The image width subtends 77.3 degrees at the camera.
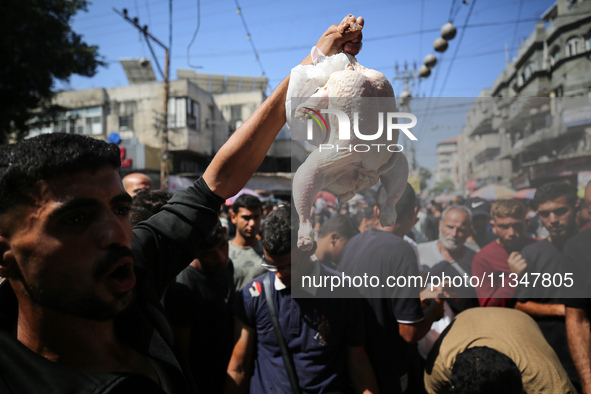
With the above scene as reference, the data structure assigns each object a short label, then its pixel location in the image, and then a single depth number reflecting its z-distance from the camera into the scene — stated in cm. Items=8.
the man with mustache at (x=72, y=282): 94
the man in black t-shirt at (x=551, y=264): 202
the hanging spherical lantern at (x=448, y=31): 631
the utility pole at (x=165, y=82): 1135
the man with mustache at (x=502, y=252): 202
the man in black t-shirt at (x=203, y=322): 233
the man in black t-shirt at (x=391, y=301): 186
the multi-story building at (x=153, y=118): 1958
